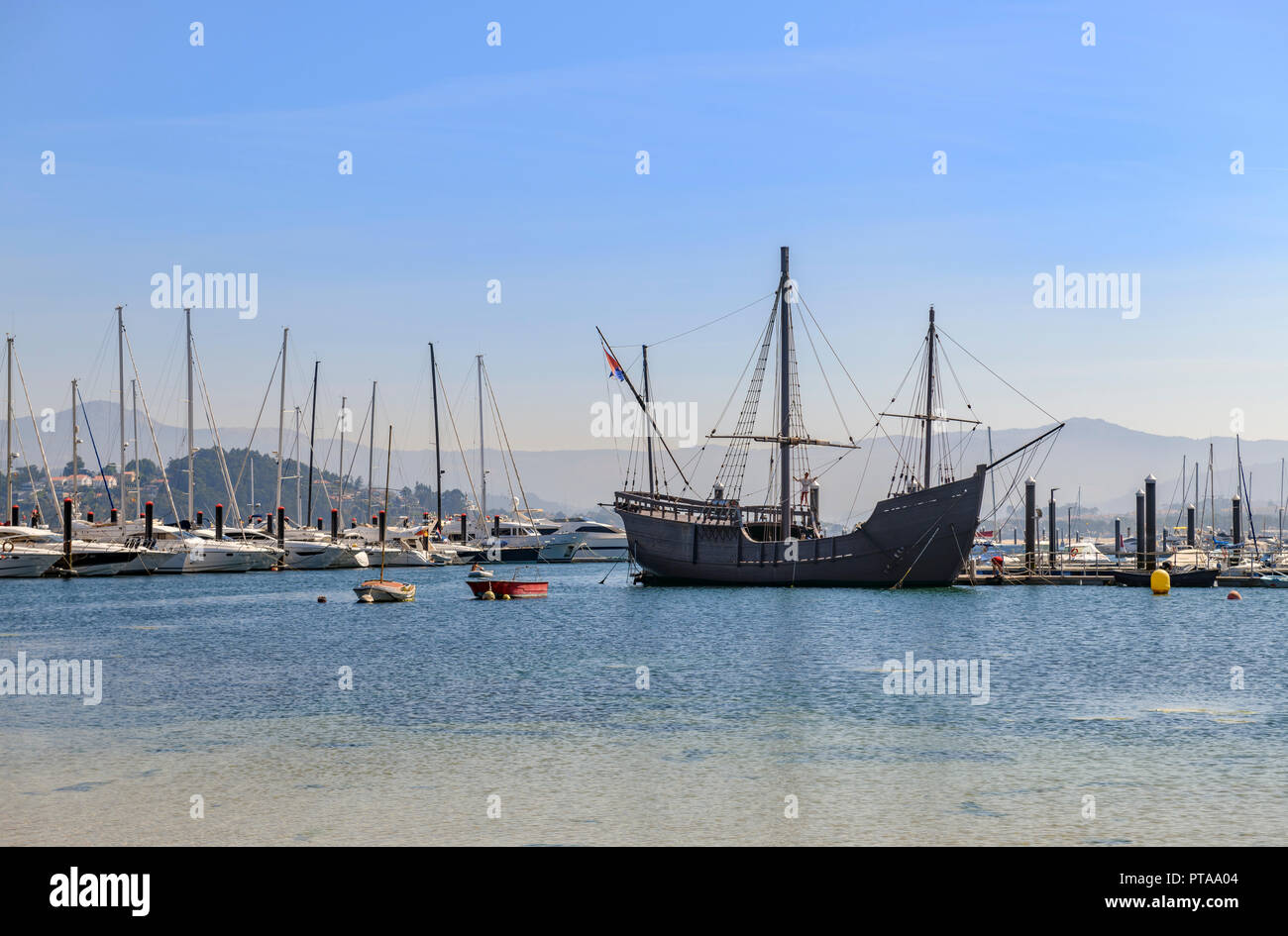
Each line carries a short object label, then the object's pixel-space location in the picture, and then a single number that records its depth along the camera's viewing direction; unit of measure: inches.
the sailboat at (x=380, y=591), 3011.8
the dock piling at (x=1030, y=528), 3496.3
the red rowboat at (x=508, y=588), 3312.0
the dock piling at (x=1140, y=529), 3664.9
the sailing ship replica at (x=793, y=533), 3026.6
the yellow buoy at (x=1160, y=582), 3275.1
